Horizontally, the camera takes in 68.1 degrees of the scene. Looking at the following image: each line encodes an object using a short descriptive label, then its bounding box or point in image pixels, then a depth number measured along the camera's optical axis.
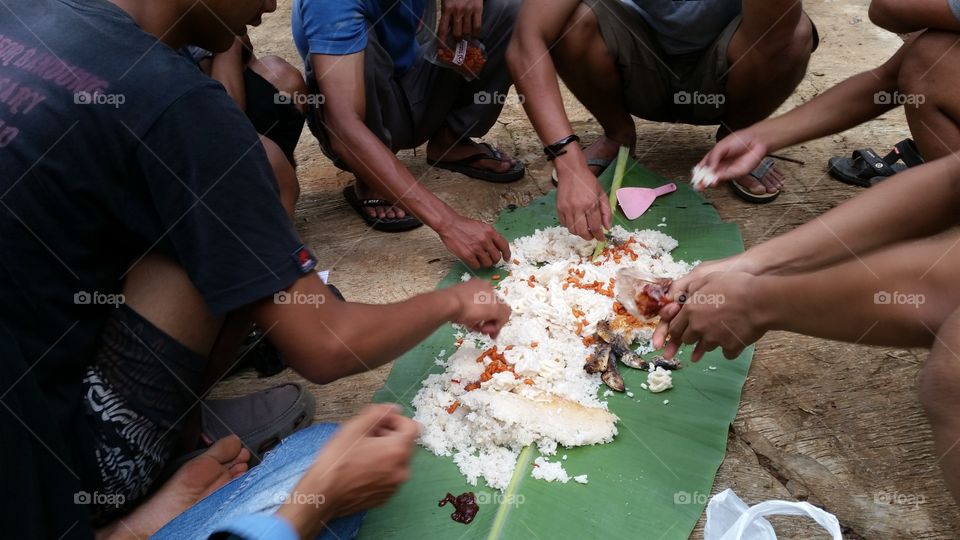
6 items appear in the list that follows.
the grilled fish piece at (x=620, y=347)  2.33
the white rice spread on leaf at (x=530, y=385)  2.06
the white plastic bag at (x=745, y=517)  1.60
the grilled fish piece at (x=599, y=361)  2.28
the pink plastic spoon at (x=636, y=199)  2.99
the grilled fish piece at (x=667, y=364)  2.31
